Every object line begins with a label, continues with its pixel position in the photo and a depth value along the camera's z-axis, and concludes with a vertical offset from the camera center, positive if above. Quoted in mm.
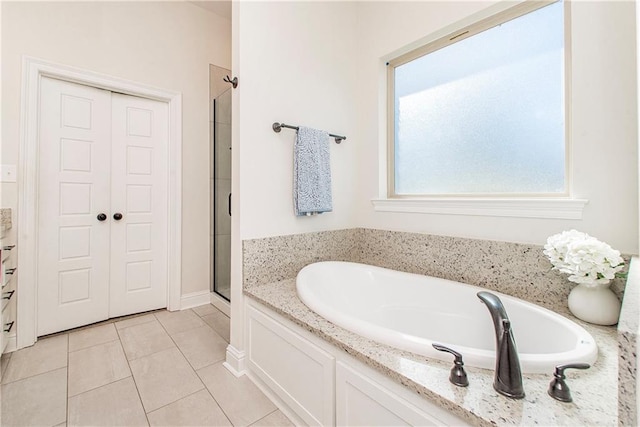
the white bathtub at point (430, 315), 867 -441
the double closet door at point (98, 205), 2031 +87
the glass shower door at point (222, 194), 2586 +221
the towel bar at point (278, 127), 1686 +557
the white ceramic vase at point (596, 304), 1105 -363
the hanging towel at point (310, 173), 1773 +286
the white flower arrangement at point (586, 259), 1074 -172
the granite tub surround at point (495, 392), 642 -461
